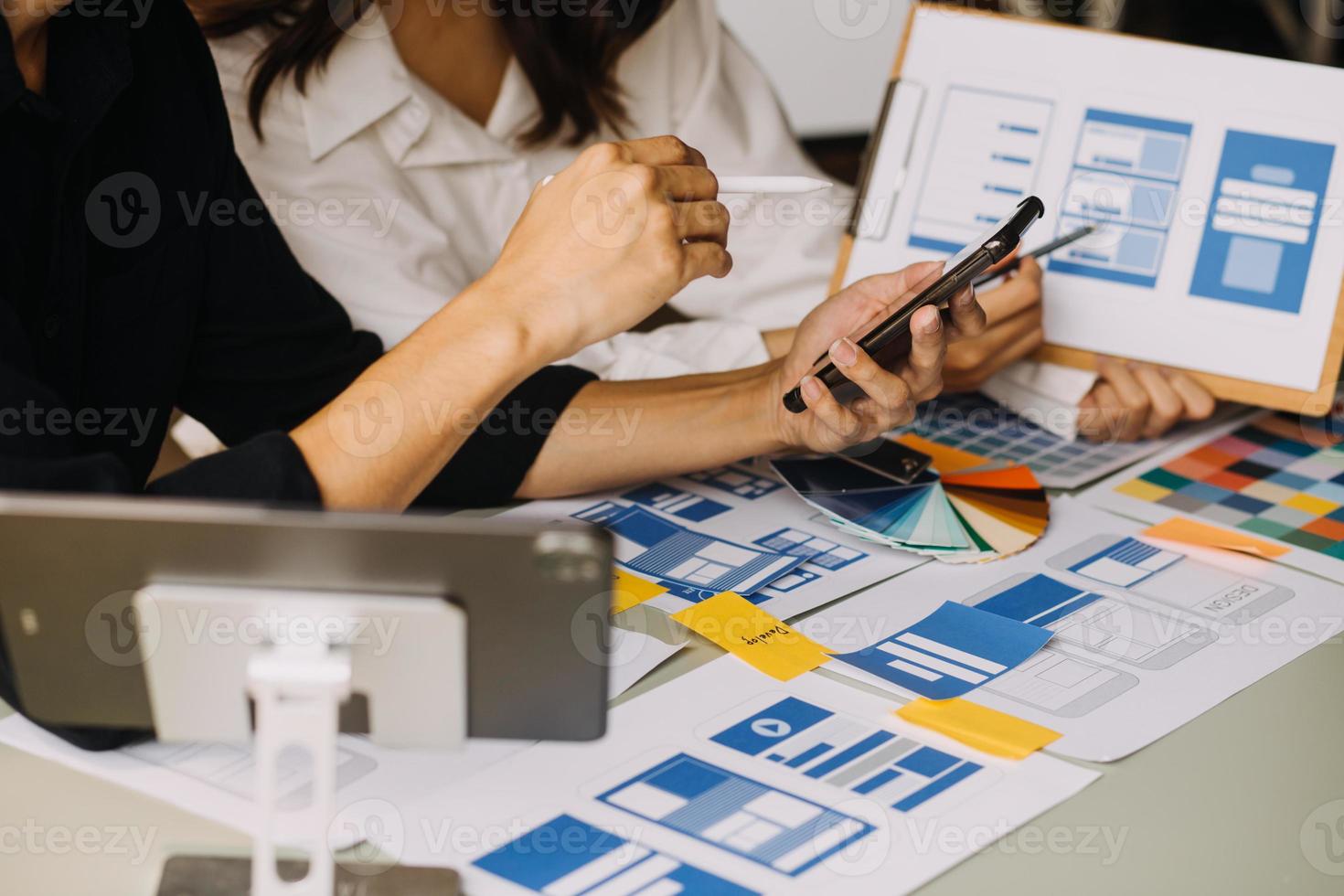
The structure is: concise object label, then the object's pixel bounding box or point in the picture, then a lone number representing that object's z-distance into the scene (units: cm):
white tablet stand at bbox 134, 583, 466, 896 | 129
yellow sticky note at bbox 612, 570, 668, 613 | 155
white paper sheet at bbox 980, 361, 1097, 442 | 178
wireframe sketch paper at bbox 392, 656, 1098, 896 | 136
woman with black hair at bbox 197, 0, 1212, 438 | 175
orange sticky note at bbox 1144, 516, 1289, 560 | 163
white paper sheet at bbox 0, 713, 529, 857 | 140
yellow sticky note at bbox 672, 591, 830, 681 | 150
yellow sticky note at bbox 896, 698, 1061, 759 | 144
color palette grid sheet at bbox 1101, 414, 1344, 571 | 166
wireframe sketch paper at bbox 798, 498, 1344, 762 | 147
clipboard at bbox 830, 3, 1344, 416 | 179
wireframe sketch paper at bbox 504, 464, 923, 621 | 157
